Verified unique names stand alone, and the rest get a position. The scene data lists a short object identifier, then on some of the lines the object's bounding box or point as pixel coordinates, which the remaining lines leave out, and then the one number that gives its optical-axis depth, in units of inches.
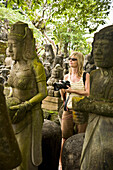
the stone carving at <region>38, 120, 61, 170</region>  114.0
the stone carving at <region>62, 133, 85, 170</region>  91.8
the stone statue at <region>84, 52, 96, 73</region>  323.1
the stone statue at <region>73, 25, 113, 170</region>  58.1
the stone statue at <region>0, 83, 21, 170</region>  38.6
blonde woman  119.6
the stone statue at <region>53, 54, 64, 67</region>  336.2
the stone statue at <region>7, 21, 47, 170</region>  85.1
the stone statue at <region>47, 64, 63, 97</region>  241.8
